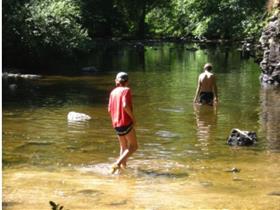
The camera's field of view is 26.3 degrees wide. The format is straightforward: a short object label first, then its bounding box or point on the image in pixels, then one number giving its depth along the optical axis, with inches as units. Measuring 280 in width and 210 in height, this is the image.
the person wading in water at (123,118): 387.9
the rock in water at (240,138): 497.7
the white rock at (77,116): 633.0
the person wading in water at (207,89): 717.3
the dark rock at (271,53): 1042.1
